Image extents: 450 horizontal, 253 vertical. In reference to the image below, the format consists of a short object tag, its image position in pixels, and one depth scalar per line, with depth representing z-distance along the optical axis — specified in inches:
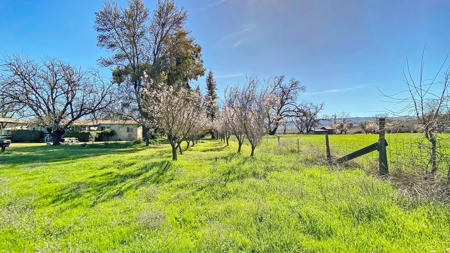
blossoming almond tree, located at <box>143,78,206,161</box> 380.5
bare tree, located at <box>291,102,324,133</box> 2004.2
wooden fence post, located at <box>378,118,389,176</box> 199.9
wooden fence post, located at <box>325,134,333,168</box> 270.7
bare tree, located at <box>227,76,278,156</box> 426.0
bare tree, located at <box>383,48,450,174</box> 139.3
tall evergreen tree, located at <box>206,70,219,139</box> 1634.0
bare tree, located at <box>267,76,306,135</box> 1910.9
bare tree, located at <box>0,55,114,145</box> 727.7
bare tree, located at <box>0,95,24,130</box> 686.0
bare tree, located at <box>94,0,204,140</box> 818.8
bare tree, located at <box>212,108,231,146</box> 625.6
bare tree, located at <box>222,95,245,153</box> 483.2
